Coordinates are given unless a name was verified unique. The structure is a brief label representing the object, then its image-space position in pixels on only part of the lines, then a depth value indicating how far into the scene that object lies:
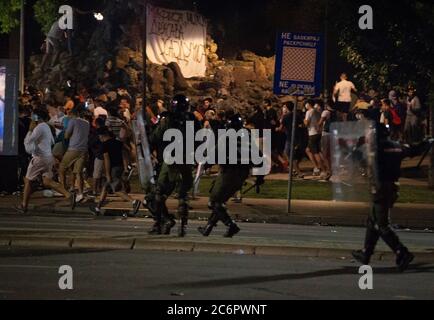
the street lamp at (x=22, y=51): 31.11
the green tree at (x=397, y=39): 22.41
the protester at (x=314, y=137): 25.17
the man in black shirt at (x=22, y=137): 21.95
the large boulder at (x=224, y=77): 34.00
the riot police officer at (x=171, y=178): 14.30
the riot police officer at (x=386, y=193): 11.75
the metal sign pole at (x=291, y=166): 19.31
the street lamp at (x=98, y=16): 32.25
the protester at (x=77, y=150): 20.08
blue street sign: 19.23
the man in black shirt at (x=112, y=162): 18.59
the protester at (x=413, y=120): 27.27
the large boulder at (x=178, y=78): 33.06
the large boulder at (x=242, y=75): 34.38
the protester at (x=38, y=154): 18.33
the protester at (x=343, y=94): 28.23
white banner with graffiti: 32.66
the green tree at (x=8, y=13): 35.25
